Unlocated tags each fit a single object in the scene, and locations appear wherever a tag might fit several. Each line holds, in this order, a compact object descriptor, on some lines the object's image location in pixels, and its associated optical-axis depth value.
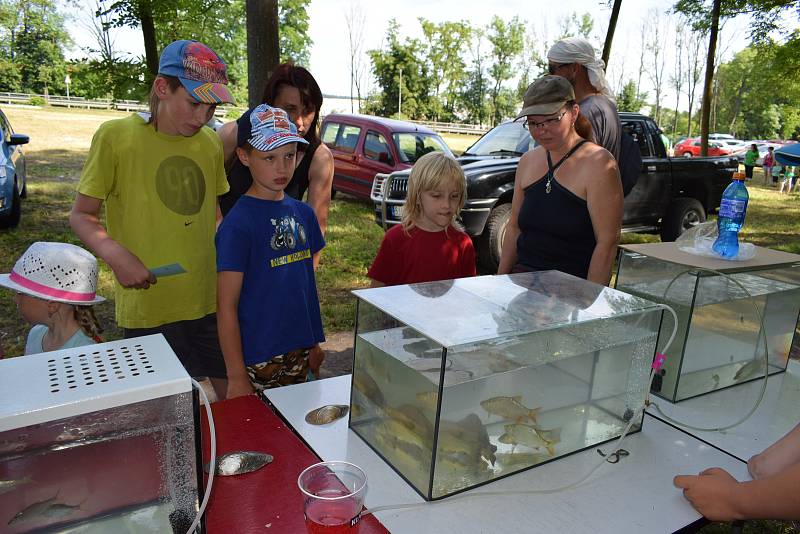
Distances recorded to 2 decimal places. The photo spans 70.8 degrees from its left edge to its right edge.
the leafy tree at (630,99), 43.23
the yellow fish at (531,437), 1.45
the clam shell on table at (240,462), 1.41
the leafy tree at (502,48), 54.03
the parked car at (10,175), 7.16
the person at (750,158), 21.56
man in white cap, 2.87
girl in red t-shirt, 2.53
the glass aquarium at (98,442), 0.92
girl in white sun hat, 1.82
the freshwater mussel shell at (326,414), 1.72
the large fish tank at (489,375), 1.32
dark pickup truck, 6.68
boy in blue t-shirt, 2.05
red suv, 10.28
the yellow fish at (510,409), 1.39
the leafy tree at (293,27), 41.79
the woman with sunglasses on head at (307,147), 2.60
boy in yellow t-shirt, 2.08
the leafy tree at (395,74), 46.94
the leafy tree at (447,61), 51.16
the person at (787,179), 18.83
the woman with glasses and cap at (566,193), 2.33
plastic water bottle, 2.12
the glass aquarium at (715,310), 1.97
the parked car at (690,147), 30.52
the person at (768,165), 21.01
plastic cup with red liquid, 1.12
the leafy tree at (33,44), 44.41
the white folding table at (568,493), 1.29
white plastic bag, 2.17
